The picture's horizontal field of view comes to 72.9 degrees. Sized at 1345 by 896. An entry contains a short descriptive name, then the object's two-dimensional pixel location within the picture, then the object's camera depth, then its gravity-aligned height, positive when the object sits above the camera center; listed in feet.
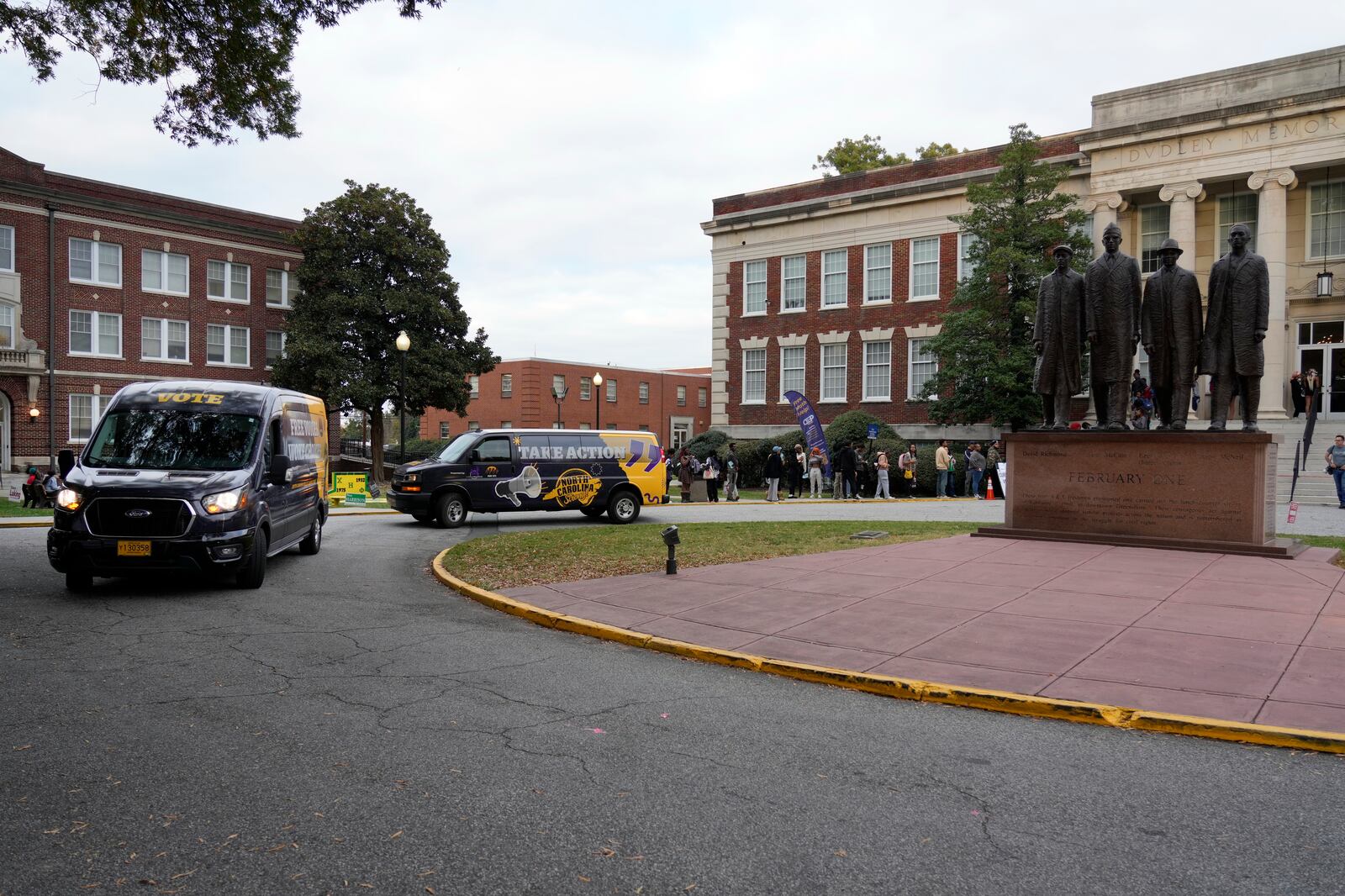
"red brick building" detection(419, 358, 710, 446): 194.49 +8.66
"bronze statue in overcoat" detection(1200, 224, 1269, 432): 40.98 +5.36
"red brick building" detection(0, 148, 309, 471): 117.70 +19.84
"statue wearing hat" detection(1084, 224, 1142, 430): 44.34 +6.05
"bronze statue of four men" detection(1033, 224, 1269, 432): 41.37 +5.43
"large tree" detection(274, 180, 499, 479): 121.80 +17.33
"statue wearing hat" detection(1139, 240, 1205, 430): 43.32 +5.32
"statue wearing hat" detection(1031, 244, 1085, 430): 46.44 +5.45
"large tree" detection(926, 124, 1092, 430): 95.14 +17.02
